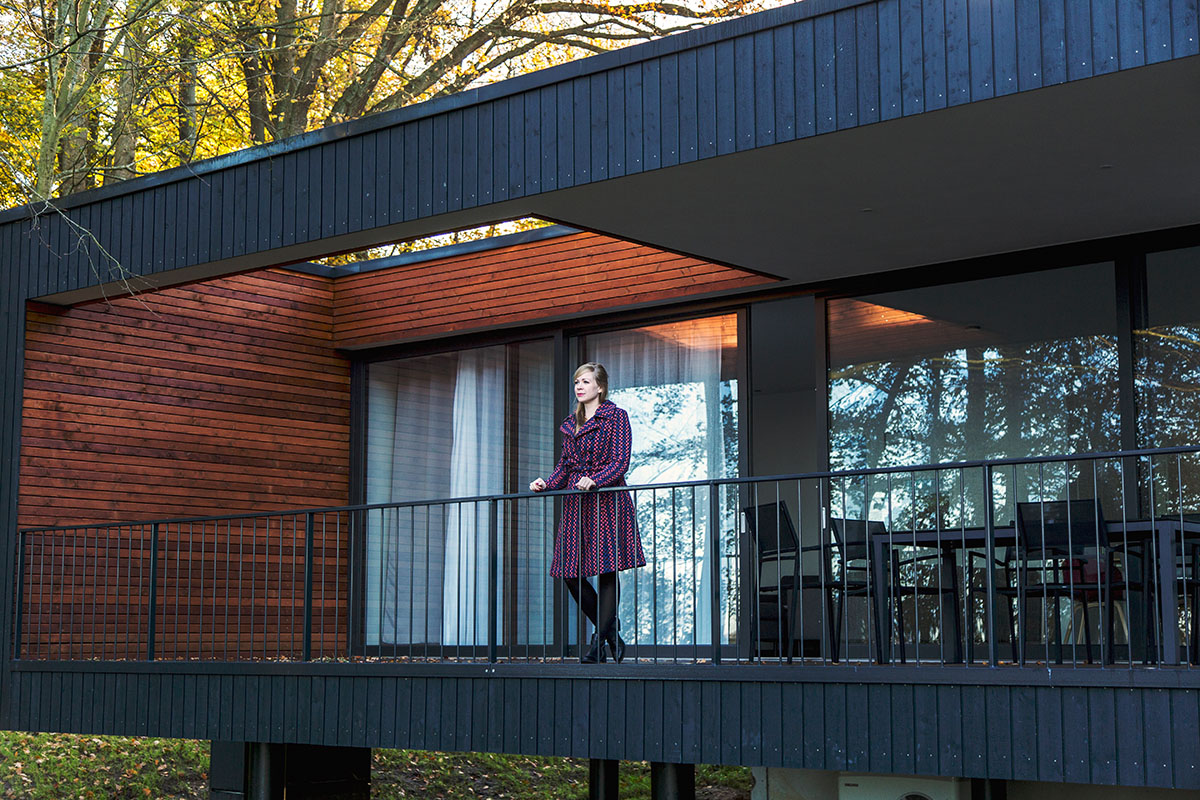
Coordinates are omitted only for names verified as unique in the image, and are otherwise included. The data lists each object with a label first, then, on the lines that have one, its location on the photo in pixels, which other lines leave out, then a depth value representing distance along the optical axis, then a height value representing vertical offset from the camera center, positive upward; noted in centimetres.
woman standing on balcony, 663 +35
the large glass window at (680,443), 896 +92
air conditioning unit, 718 -99
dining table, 523 +15
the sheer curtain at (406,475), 1036 +84
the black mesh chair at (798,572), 653 +9
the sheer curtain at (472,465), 998 +87
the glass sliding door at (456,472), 979 +83
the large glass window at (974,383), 760 +112
